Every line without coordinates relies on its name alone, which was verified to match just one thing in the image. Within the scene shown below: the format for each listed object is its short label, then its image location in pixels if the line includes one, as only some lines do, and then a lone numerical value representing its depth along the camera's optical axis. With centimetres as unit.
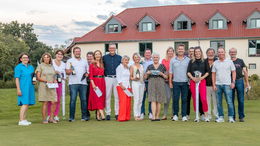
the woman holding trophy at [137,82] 1205
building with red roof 4500
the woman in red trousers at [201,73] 1142
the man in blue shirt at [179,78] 1166
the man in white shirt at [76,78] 1187
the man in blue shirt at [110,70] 1220
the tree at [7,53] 4969
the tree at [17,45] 5964
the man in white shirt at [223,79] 1132
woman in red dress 1197
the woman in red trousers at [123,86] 1191
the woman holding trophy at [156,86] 1170
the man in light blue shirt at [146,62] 1255
